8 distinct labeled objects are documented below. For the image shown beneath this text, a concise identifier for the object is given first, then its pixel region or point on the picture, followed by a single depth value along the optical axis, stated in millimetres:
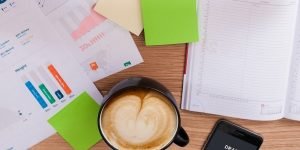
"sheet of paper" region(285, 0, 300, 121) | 733
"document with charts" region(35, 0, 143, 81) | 675
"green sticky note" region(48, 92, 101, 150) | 733
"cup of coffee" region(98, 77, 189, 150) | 667
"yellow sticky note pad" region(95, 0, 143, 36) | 684
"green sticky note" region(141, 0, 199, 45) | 691
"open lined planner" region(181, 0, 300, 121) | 704
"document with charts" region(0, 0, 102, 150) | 665
